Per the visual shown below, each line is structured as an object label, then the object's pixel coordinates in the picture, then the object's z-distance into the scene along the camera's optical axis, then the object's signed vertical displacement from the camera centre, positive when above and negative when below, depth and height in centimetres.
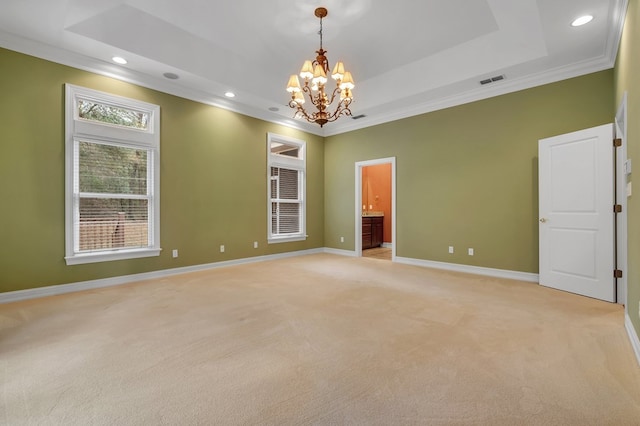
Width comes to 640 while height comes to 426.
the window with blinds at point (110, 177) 395 +54
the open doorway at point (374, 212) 682 +6
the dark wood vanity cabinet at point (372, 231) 772 -48
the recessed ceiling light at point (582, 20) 311 +210
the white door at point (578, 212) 349 +3
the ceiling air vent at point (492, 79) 439 +207
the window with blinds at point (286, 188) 642 +59
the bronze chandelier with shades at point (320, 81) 340 +162
